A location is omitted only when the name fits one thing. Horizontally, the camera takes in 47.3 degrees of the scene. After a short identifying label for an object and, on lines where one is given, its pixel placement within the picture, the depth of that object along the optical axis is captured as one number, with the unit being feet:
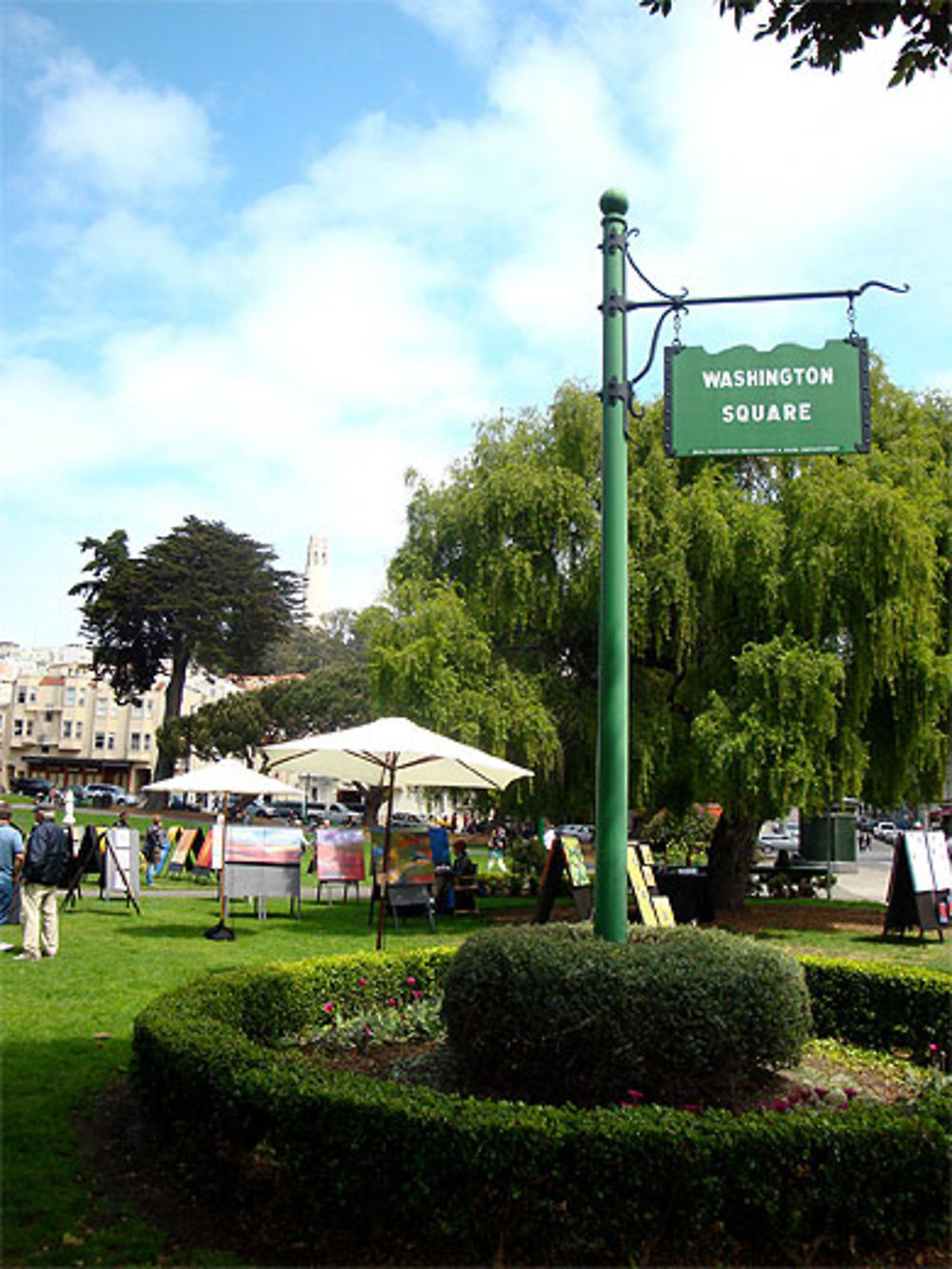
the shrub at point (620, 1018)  19.76
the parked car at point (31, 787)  245.45
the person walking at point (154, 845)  90.79
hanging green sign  22.48
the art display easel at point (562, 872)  44.50
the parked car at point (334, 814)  214.90
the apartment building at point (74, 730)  305.53
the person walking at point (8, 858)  41.65
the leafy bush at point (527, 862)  86.28
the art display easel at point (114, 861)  61.46
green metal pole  22.24
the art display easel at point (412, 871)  58.13
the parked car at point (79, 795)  209.63
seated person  68.23
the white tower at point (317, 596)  645.51
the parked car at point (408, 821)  179.44
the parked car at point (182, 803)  254.47
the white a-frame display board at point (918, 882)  55.06
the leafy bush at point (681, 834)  100.07
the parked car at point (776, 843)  166.71
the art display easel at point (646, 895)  50.16
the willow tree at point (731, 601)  55.72
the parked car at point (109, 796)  226.99
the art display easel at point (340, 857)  66.23
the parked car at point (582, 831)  187.54
